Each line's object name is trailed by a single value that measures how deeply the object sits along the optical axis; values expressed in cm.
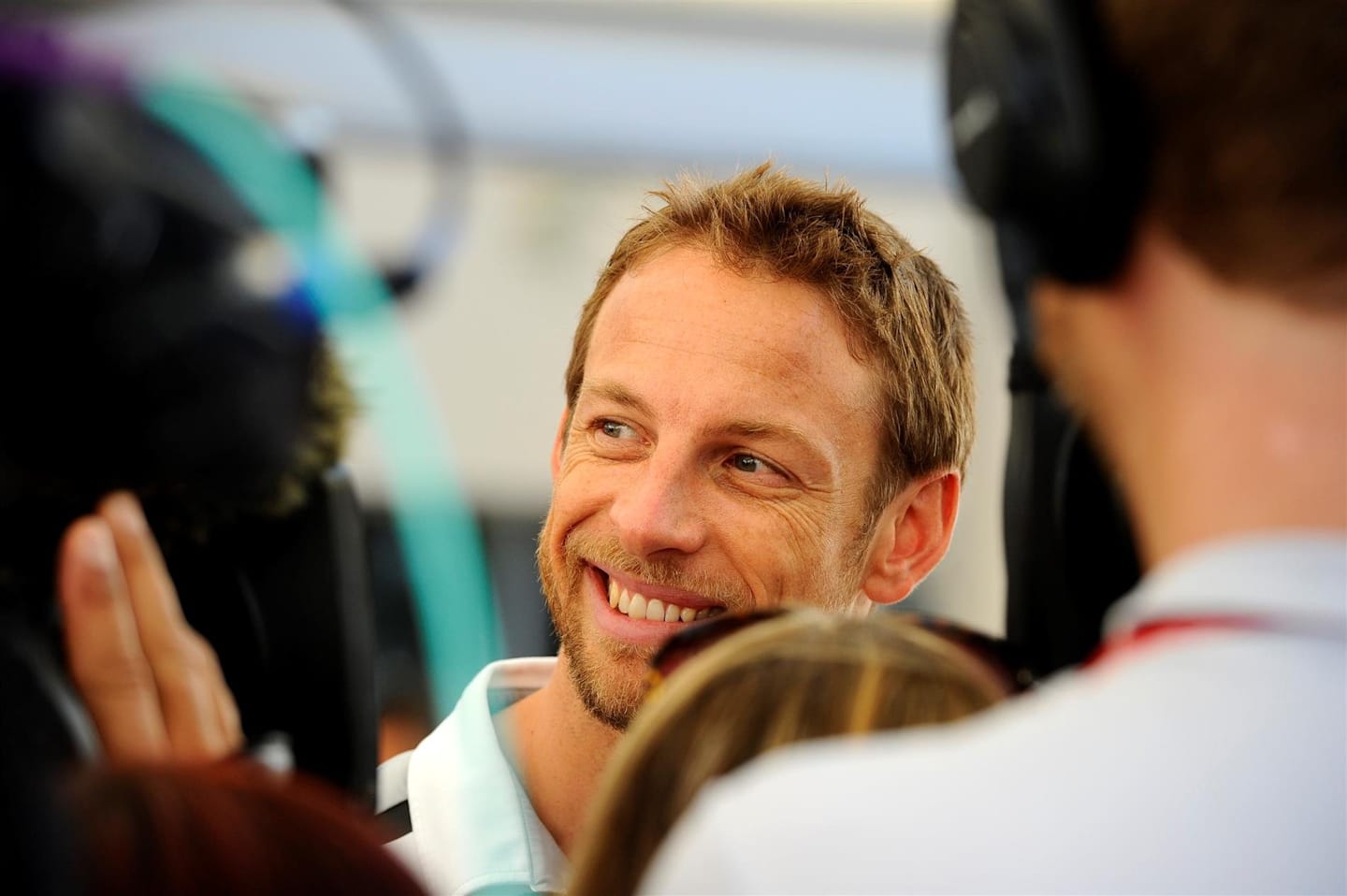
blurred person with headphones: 171
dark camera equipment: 230
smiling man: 258
